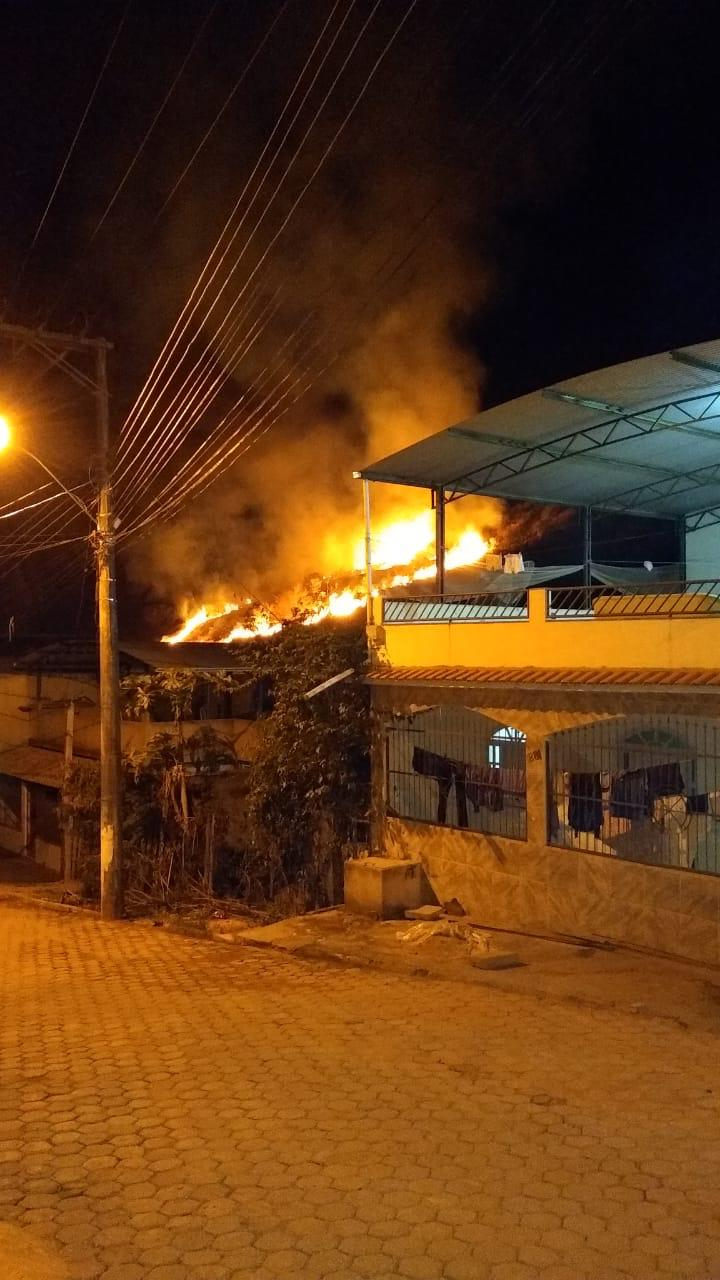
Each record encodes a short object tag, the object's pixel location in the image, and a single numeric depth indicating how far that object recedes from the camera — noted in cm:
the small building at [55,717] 1834
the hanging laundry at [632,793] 965
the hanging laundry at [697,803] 998
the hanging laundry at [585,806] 990
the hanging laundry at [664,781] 971
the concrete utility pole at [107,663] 1282
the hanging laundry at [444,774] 1139
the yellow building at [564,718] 884
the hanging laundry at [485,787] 1091
